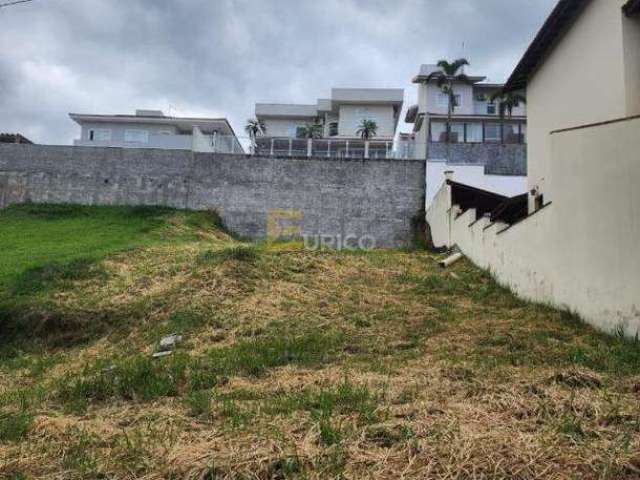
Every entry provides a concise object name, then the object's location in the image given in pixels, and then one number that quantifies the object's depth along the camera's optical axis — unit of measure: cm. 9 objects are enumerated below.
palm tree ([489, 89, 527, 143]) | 3086
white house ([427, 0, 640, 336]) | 625
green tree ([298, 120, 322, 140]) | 3962
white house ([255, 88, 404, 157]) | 4106
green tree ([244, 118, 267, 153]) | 4072
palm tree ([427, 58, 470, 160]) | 3291
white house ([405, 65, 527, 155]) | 3488
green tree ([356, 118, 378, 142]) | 3894
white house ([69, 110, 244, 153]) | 3425
